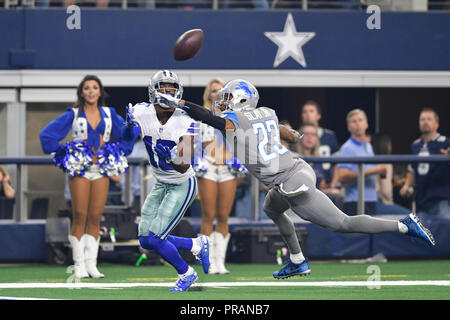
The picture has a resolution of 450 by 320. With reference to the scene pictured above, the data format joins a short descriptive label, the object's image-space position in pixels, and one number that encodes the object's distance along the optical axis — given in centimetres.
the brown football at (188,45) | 1145
